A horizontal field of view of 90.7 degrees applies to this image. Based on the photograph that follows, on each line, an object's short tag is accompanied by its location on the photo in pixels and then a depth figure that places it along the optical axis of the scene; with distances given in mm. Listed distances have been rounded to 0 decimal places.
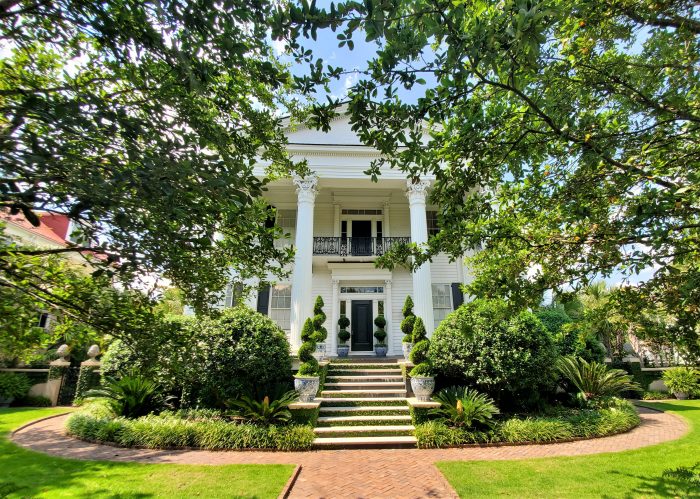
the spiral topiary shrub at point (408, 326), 12262
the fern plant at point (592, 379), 10312
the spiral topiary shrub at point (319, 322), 12211
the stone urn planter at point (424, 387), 9484
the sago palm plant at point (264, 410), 8430
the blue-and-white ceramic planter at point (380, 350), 14836
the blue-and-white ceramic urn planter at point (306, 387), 9406
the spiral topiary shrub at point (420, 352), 9664
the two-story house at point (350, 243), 14026
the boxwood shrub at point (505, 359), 8992
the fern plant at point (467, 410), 8305
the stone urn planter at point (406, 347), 12241
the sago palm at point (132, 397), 9086
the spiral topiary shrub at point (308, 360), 9711
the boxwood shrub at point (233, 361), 9188
